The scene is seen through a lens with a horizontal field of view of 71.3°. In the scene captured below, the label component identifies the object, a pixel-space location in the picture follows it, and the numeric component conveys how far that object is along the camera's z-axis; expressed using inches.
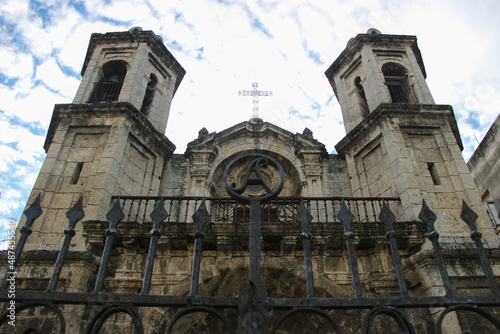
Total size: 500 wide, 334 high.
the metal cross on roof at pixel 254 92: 540.9
